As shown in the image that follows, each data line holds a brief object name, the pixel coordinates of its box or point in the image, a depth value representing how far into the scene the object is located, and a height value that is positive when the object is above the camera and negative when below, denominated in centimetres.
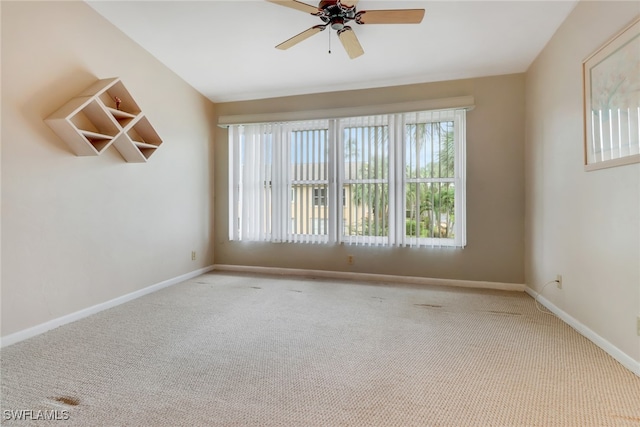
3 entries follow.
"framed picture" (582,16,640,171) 178 +74
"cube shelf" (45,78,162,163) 235 +83
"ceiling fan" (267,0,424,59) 208 +144
